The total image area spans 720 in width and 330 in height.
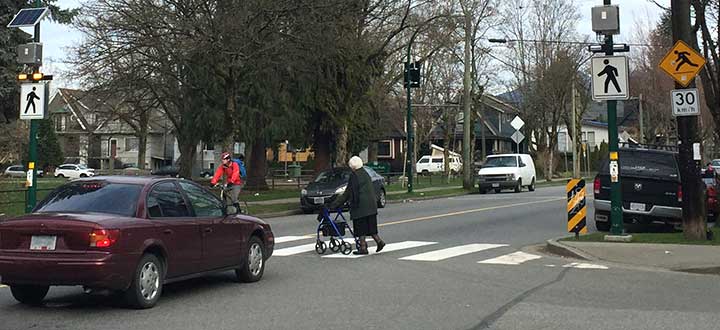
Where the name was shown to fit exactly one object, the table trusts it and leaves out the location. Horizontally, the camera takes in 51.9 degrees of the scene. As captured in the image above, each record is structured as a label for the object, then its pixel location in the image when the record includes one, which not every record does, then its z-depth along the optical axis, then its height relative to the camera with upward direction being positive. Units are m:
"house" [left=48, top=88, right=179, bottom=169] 73.94 +5.00
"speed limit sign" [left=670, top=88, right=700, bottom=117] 13.12 +1.44
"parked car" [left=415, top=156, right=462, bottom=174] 70.88 +2.09
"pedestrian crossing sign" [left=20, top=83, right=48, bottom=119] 16.97 +2.04
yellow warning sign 13.13 +2.15
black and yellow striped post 14.86 -0.44
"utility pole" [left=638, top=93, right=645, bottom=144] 54.18 +4.50
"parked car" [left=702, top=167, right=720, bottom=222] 18.26 -0.28
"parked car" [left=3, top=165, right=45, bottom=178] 65.63 +1.81
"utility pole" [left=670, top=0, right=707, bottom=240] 13.48 +0.42
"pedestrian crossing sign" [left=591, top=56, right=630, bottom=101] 13.96 +2.02
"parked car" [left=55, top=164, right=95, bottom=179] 68.68 +1.72
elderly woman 13.12 -0.26
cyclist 20.62 +0.36
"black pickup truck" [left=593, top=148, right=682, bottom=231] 16.27 -0.06
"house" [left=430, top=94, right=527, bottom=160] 77.81 +5.77
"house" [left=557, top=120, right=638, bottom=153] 87.61 +6.09
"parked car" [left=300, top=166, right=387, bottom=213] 23.66 -0.07
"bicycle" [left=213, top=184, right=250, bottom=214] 20.09 -0.09
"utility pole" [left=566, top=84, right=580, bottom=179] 46.78 +2.93
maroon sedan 7.67 -0.56
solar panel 17.09 +4.01
